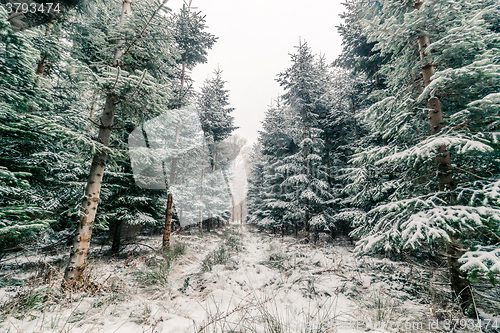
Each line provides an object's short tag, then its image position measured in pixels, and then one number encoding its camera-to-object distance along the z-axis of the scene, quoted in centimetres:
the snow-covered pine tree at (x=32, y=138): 365
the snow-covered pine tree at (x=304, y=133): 1262
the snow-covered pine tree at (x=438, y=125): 293
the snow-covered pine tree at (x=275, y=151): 1702
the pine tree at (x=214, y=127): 1588
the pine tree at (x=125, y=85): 434
